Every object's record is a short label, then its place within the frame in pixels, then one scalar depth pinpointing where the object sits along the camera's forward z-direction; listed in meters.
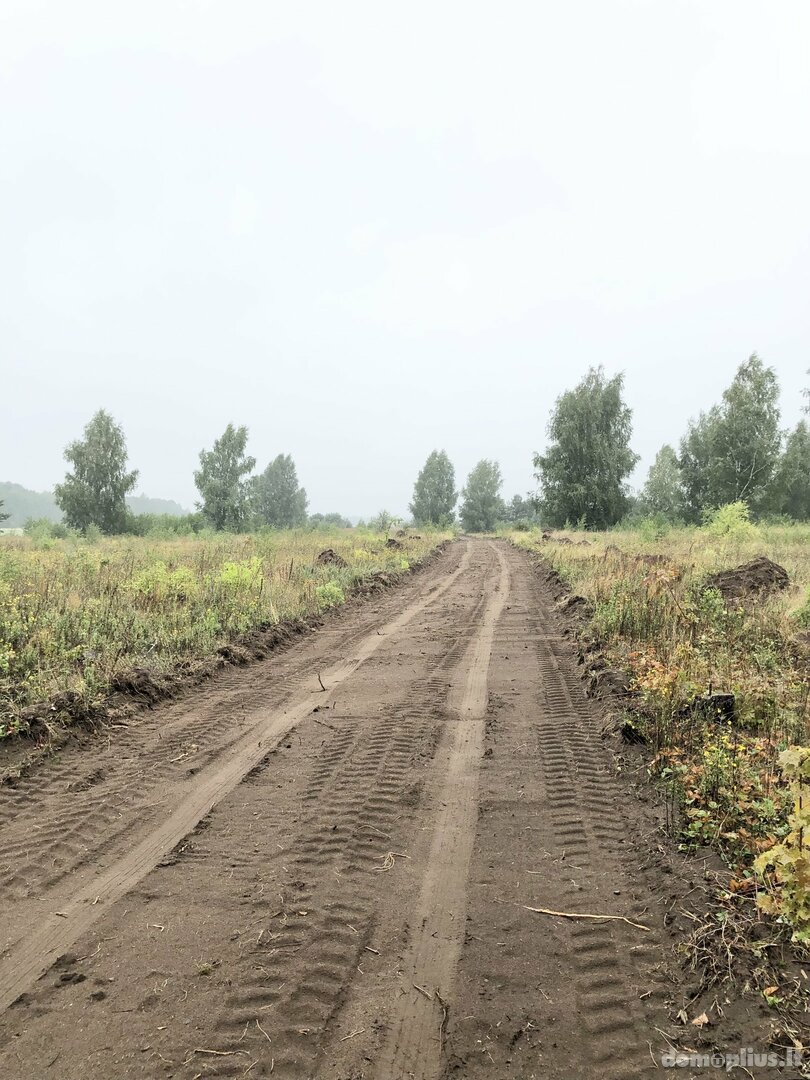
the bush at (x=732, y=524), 23.86
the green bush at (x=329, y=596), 11.70
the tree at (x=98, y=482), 46.97
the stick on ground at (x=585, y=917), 2.88
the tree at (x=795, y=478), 41.91
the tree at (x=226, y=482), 51.06
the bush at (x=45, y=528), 36.03
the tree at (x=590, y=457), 42.53
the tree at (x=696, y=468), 44.94
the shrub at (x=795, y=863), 2.52
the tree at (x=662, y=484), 57.53
